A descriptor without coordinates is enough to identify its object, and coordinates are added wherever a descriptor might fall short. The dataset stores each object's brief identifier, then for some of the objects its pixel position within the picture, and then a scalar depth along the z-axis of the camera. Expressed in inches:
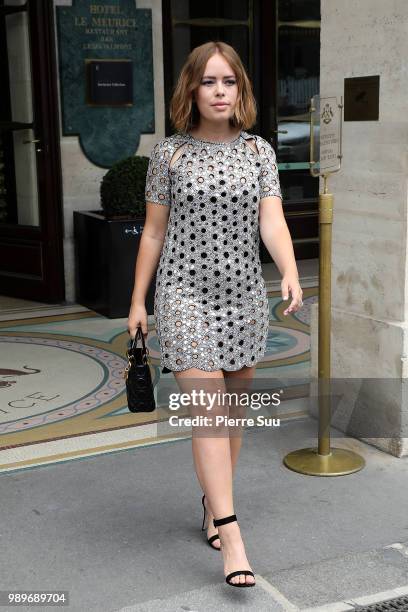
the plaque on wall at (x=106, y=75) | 275.3
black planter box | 262.1
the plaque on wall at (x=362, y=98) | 148.8
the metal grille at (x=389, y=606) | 106.0
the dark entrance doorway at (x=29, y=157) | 272.1
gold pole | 146.1
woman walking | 111.3
